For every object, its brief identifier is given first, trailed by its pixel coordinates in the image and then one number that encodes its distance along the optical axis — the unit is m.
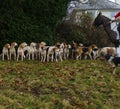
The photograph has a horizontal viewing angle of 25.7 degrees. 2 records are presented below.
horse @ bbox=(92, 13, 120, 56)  8.34
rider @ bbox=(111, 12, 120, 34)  8.34
